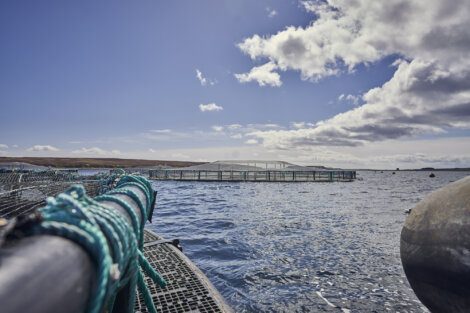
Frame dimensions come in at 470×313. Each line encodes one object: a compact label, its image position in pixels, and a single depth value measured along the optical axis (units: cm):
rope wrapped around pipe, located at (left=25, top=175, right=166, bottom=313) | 103
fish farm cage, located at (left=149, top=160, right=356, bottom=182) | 6550
